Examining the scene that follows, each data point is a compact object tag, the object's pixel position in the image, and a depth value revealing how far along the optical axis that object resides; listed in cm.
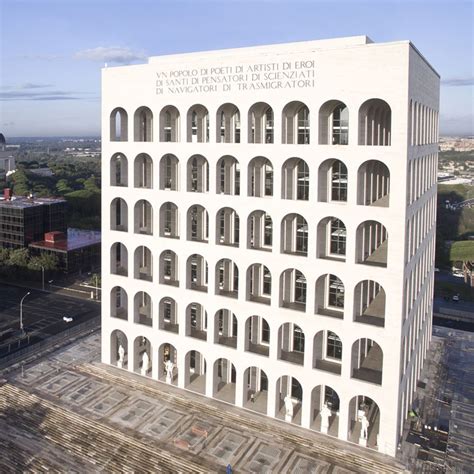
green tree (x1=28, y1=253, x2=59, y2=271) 9988
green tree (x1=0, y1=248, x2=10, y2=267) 10349
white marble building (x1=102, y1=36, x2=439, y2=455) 4388
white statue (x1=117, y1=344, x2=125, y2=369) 5956
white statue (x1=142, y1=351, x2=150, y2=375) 5766
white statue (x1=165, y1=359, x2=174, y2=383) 5493
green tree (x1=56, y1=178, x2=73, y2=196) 18010
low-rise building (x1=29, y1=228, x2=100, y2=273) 10588
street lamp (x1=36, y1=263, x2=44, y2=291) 9954
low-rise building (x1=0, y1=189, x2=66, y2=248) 10794
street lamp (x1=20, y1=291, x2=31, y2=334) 7436
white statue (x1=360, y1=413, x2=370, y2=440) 4525
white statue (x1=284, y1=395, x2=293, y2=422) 4869
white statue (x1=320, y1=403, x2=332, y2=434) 4678
